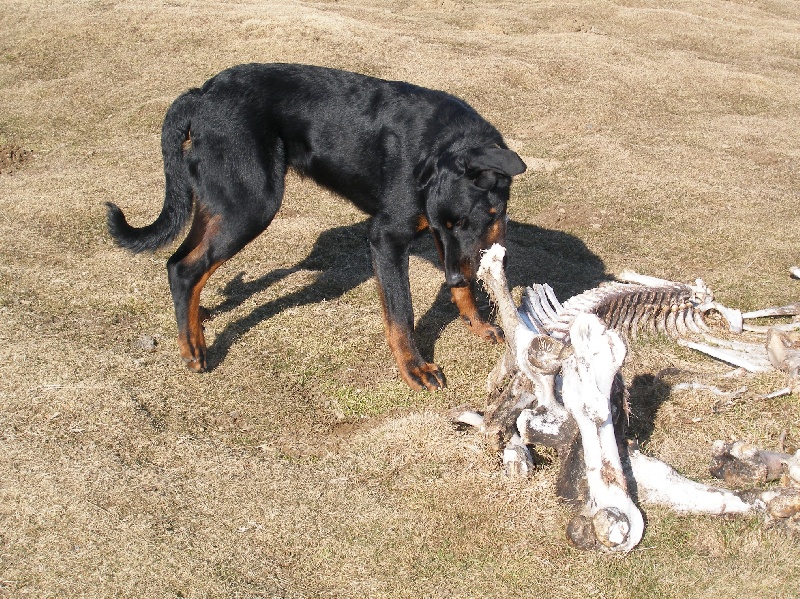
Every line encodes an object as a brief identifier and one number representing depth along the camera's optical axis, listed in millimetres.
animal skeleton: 3020
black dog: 4363
